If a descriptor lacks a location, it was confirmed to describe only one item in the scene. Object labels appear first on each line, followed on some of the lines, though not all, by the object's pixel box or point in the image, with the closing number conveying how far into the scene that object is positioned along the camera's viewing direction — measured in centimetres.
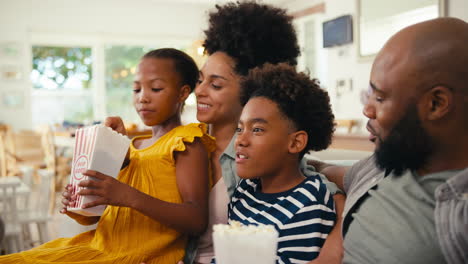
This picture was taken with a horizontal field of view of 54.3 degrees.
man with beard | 72
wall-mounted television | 583
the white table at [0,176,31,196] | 295
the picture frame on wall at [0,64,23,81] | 727
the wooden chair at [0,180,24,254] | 296
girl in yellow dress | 116
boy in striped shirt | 102
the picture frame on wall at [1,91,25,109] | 729
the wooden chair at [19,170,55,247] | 336
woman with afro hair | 133
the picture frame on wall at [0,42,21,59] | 727
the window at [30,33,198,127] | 767
